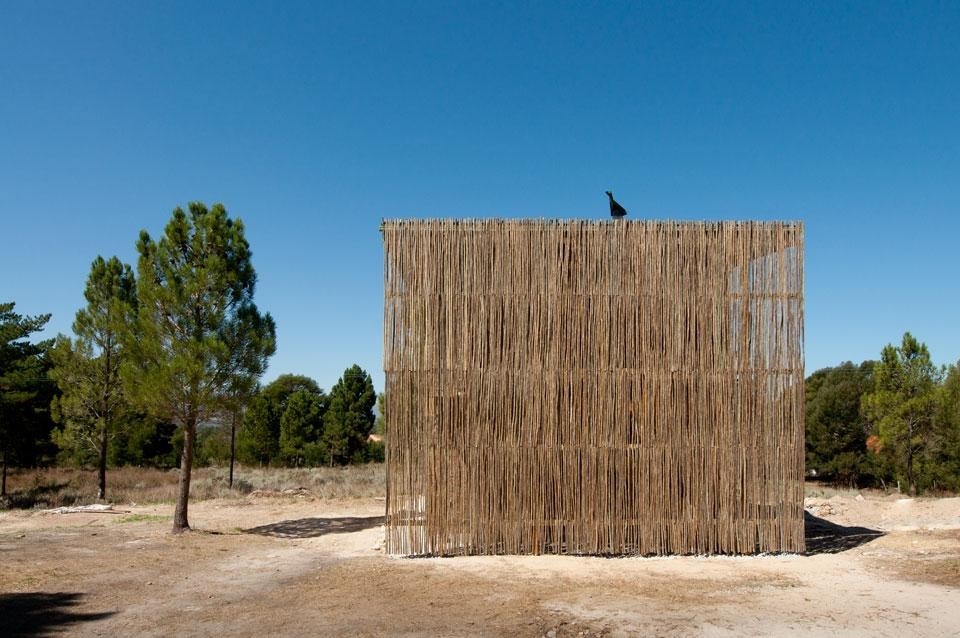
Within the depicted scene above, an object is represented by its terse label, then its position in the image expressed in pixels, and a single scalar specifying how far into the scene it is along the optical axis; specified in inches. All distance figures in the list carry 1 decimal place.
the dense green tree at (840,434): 1159.6
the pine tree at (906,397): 871.7
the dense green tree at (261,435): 1221.1
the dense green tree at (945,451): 910.4
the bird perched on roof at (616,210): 414.6
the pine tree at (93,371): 706.2
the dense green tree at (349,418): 1213.7
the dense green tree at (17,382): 759.1
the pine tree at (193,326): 476.7
